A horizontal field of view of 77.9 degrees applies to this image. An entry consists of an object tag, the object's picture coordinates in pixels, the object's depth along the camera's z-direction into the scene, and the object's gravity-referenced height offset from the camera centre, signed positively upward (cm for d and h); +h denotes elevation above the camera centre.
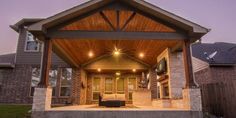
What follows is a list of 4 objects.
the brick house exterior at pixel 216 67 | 868 +88
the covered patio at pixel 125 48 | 500 +155
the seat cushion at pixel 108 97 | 770 -83
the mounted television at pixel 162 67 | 687 +68
